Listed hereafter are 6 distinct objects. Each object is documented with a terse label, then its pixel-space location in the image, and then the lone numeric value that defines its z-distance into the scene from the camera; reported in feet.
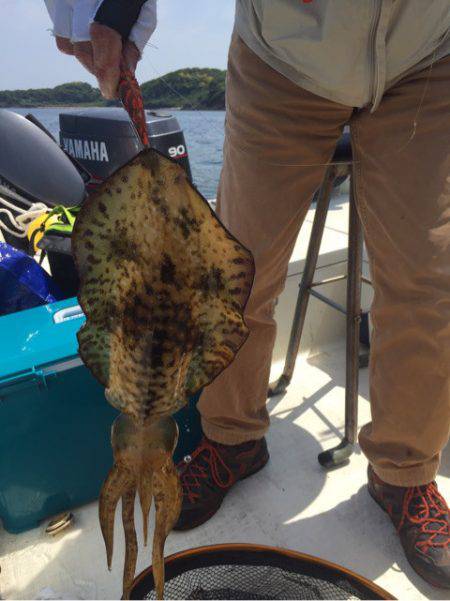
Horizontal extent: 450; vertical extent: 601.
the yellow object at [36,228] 8.33
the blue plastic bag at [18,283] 6.35
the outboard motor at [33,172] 10.49
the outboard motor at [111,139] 12.26
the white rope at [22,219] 8.57
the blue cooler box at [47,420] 5.25
